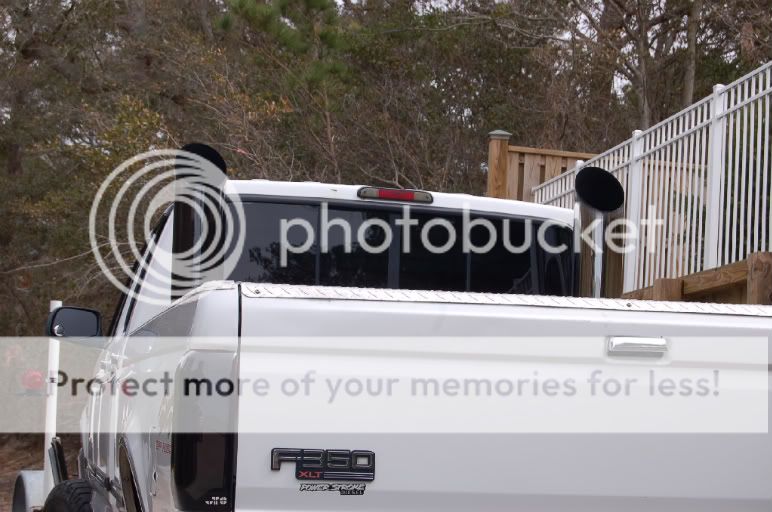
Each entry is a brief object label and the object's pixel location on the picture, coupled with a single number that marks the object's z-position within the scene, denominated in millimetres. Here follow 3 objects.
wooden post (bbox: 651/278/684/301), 7559
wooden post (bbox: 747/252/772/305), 6527
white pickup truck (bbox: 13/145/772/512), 2736
